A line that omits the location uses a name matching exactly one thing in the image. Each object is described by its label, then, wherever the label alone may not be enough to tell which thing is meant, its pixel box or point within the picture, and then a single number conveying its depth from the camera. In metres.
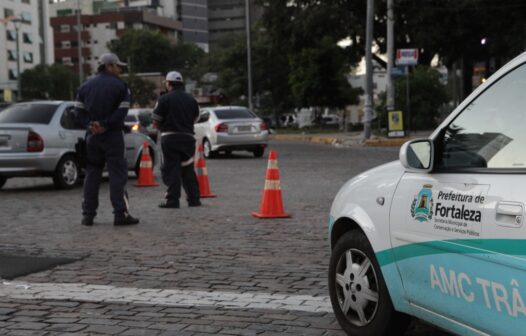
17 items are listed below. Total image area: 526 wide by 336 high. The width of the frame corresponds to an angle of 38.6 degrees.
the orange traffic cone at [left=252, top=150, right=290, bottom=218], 9.55
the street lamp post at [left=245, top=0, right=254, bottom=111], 44.47
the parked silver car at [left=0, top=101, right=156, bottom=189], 13.22
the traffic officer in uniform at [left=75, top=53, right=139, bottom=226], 8.91
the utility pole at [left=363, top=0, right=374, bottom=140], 28.50
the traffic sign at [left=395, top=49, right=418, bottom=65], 27.41
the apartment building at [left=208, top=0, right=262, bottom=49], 178.25
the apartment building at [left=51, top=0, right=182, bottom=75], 129.25
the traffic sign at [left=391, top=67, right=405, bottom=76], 27.76
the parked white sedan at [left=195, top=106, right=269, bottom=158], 22.67
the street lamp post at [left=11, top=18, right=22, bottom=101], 54.67
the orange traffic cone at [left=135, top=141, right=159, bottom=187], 14.30
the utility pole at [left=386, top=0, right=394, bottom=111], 28.69
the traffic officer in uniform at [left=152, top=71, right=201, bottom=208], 10.57
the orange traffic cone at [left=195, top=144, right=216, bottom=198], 12.29
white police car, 3.13
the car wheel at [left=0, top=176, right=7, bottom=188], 14.31
